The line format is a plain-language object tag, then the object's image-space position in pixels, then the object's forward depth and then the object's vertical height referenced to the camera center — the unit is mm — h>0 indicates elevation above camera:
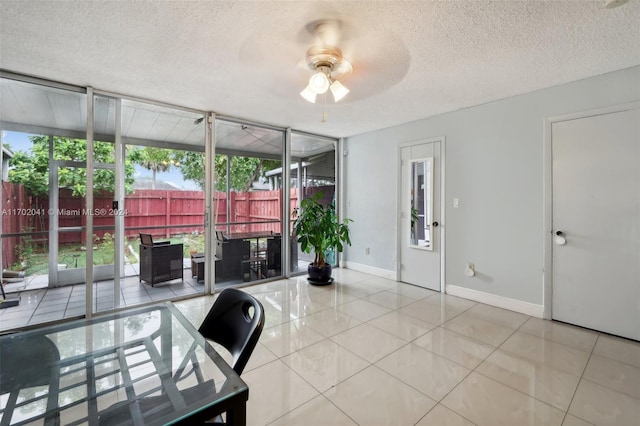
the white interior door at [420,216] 4043 -43
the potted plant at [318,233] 4375 -310
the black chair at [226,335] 806 -538
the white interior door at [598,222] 2584 -95
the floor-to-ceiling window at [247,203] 4152 +159
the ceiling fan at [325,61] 1998 +1212
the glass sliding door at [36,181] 2918 +356
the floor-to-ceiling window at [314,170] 5199 +823
